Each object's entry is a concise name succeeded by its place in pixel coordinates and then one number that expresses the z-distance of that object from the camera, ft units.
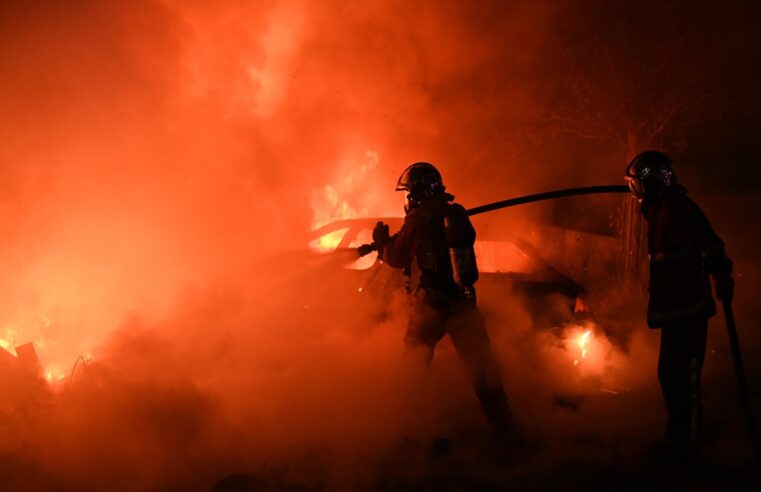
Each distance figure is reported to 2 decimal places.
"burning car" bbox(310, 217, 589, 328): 18.58
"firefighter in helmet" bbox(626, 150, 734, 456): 11.43
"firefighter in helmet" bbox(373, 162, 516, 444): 12.71
